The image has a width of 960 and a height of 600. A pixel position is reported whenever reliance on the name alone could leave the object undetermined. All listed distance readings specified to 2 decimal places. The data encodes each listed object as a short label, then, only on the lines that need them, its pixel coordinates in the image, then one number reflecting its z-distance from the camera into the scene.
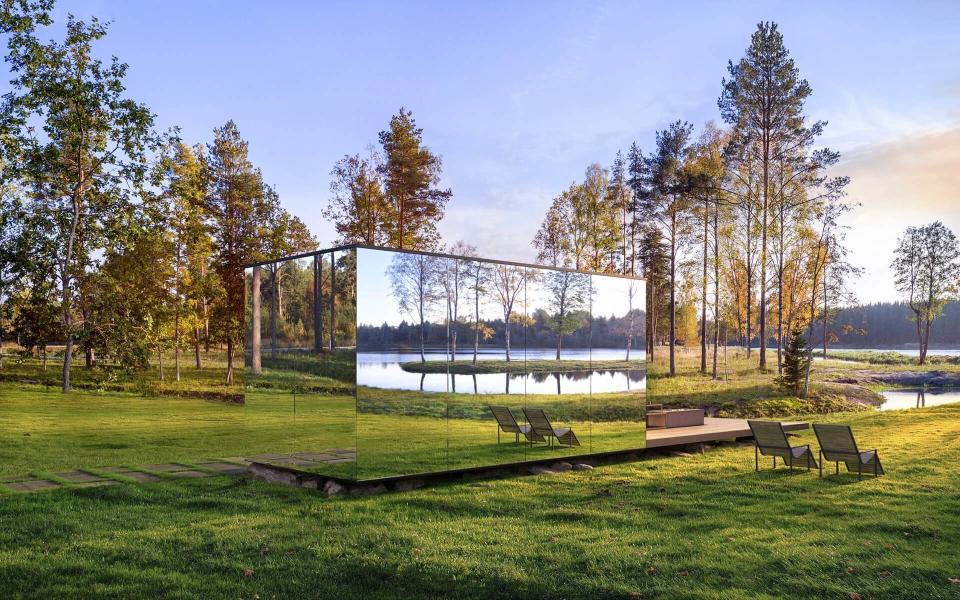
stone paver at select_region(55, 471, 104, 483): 12.50
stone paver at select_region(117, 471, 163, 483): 12.47
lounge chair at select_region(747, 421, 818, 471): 13.35
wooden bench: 17.66
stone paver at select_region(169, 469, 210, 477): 12.94
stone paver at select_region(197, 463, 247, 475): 13.09
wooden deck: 15.84
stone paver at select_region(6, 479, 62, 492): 11.80
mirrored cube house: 10.65
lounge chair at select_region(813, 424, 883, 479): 12.68
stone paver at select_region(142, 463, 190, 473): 13.61
